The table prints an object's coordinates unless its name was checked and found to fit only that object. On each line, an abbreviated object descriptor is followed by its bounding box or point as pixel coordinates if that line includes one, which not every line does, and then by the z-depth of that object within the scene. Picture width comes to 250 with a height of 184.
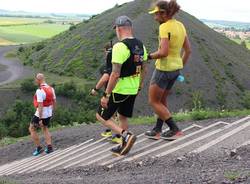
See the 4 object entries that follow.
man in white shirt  11.66
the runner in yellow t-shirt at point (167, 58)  8.53
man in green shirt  8.12
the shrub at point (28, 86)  54.28
